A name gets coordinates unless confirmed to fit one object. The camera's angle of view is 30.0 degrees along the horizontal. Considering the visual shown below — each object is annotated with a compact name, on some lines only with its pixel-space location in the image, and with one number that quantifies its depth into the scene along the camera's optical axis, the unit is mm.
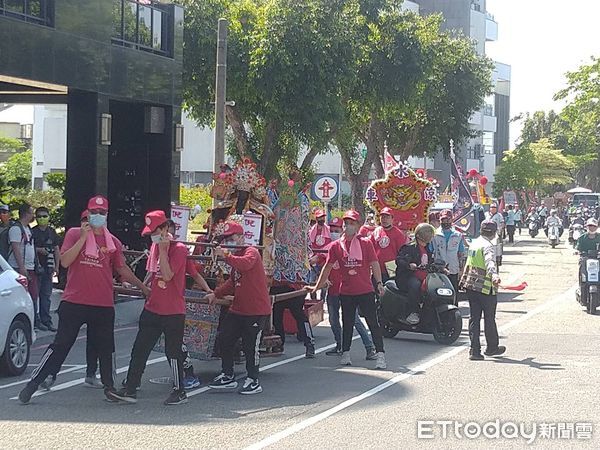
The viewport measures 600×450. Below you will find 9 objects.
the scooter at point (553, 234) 48594
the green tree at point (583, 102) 49844
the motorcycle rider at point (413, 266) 15633
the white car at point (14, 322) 11922
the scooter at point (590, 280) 19781
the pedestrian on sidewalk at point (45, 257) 16297
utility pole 22203
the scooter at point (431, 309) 15477
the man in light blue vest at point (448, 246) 18938
